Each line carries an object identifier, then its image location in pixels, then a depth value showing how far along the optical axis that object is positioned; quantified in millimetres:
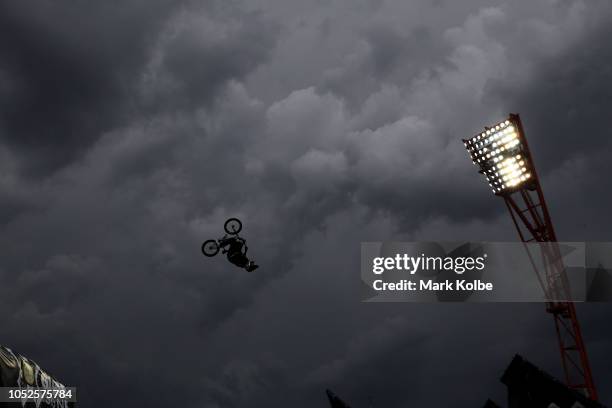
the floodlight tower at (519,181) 30406
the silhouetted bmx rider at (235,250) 25344
